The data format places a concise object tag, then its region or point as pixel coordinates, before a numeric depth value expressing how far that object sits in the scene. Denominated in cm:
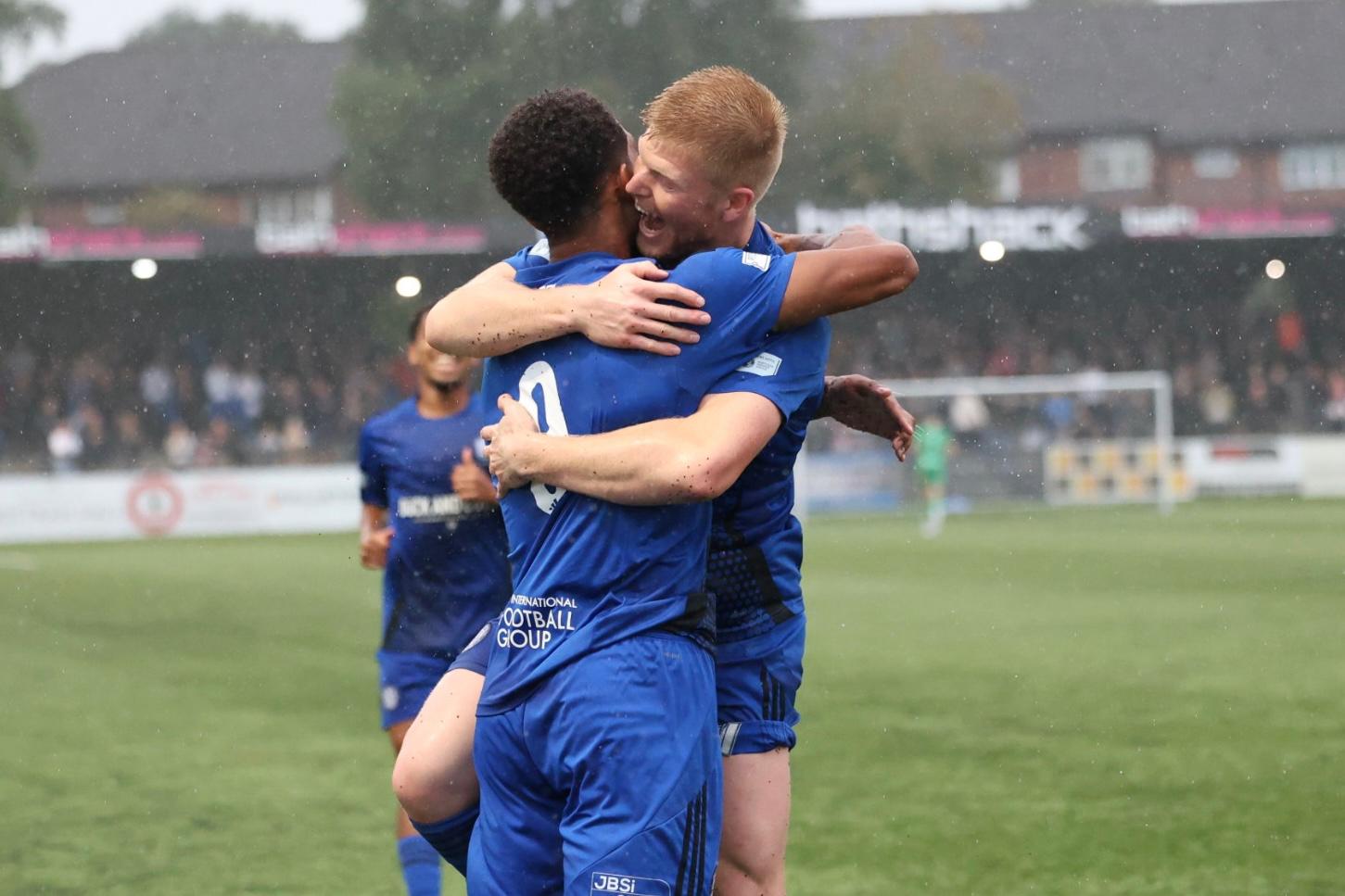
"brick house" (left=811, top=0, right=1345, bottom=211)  3772
